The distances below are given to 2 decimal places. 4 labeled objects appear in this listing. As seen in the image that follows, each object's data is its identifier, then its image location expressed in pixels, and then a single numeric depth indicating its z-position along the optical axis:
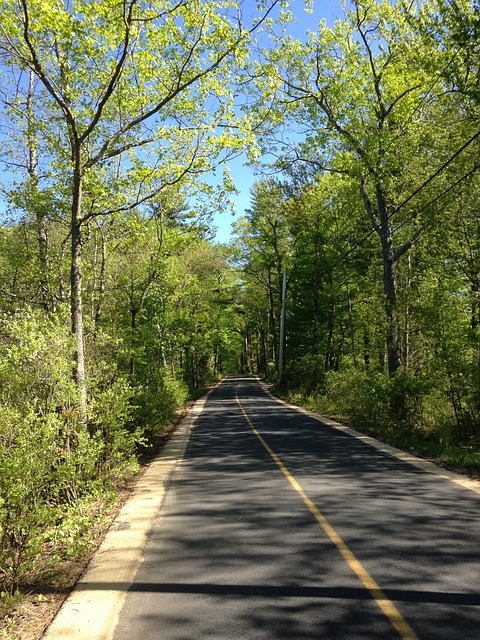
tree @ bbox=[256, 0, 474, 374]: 15.39
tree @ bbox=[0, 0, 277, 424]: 7.36
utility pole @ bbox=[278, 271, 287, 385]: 34.47
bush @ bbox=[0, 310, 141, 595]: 4.16
